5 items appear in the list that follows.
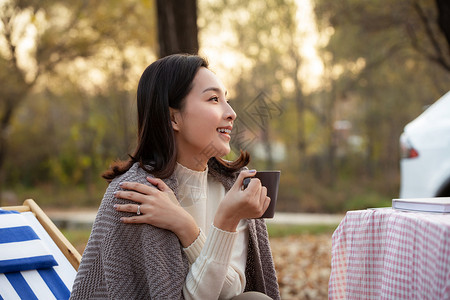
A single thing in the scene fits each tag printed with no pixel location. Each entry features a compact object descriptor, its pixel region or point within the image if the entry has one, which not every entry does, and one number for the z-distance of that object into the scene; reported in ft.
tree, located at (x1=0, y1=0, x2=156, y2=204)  42.63
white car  13.33
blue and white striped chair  7.50
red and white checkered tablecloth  4.77
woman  5.32
